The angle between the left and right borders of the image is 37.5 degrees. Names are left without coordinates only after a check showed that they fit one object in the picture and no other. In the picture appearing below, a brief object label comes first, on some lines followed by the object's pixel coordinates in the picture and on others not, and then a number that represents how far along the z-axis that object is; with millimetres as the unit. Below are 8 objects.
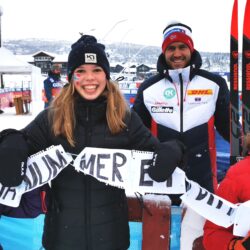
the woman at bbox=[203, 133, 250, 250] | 1790
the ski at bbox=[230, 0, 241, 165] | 2994
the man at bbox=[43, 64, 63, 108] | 11695
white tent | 15703
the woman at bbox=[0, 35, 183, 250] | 1893
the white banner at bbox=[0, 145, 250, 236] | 1907
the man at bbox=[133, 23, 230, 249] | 2848
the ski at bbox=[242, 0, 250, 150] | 3039
